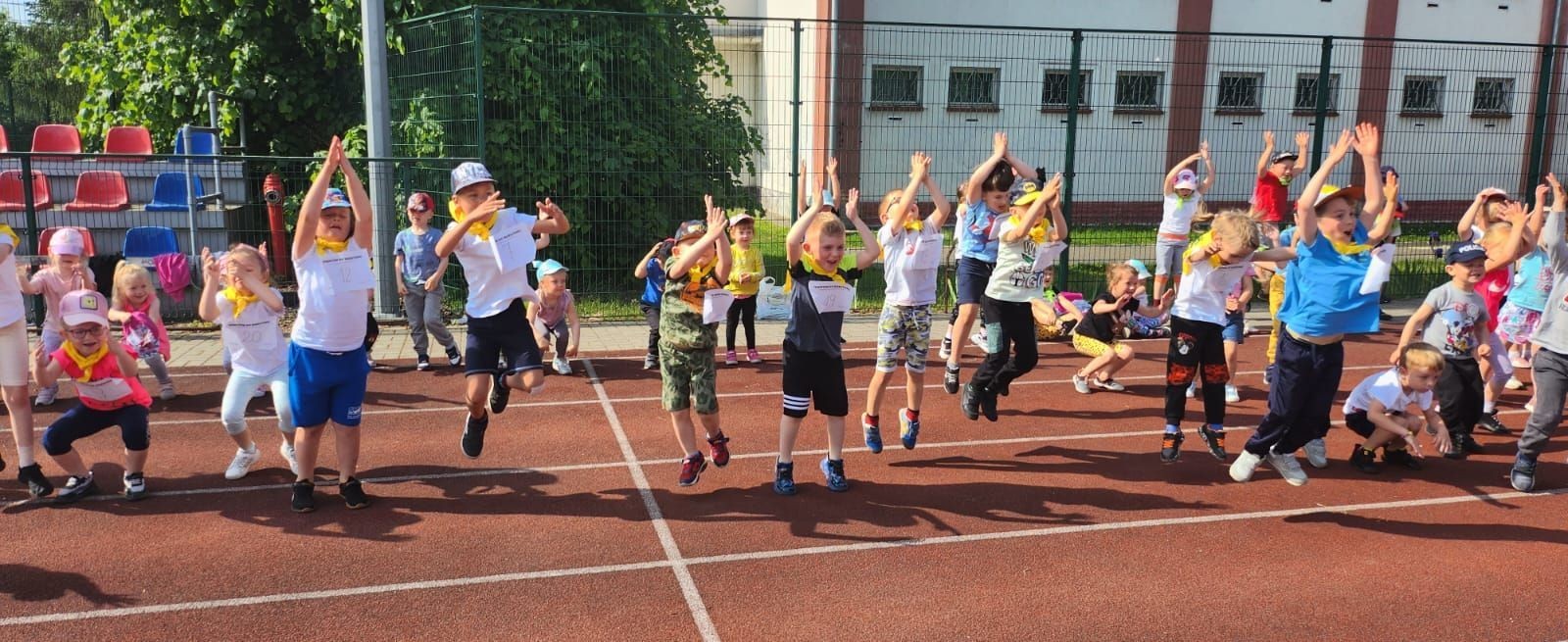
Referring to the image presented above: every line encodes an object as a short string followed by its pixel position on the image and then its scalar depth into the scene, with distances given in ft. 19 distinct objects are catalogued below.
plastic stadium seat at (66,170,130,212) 42.27
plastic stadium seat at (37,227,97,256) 37.29
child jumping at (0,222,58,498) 18.93
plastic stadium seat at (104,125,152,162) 44.20
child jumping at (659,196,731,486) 18.61
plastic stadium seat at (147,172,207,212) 42.47
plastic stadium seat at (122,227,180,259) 38.47
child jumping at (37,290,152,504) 18.38
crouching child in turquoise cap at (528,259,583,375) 28.78
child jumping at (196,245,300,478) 19.54
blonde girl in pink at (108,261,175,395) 23.57
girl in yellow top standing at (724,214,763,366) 28.45
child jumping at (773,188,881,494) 18.54
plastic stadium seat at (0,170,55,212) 39.35
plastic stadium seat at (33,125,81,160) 49.65
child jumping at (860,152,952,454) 21.59
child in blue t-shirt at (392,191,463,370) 30.07
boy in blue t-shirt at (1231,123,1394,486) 17.35
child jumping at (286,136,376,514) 17.40
